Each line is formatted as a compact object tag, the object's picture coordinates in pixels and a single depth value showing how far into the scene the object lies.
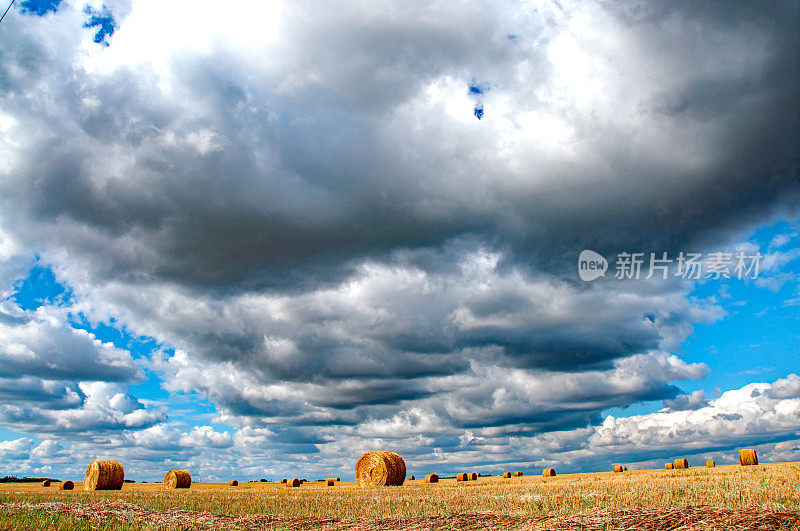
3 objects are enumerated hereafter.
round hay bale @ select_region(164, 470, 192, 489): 47.59
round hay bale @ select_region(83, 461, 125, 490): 44.06
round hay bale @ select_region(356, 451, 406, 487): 37.91
